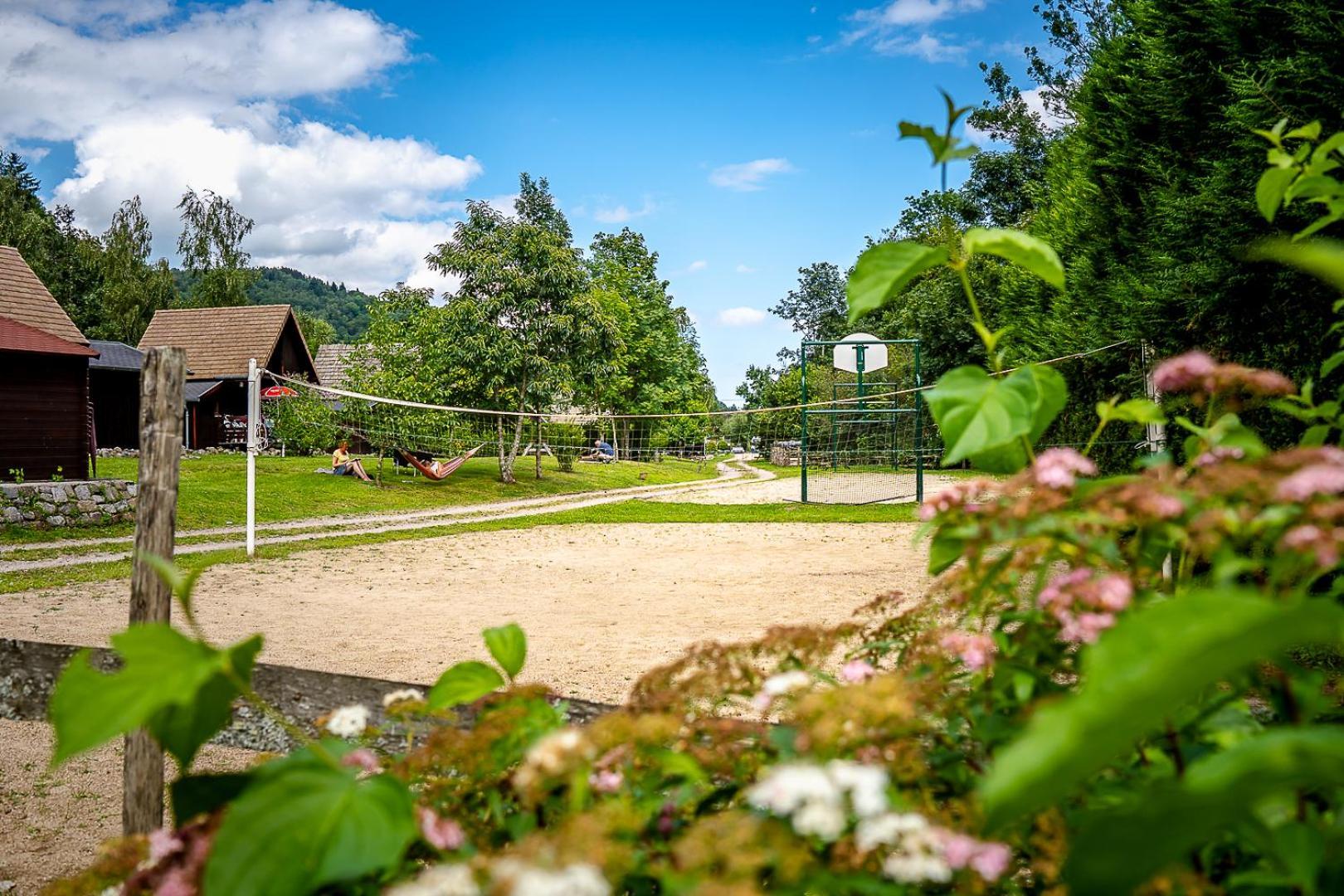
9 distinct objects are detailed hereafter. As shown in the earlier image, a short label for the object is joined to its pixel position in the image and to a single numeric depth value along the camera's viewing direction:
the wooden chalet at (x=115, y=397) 28.09
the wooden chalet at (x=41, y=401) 14.21
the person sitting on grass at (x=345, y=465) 20.33
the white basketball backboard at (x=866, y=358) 22.73
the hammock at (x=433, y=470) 20.03
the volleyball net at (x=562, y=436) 19.17
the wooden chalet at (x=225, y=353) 30.95
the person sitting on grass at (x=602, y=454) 31.10
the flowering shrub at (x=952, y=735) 0.41
